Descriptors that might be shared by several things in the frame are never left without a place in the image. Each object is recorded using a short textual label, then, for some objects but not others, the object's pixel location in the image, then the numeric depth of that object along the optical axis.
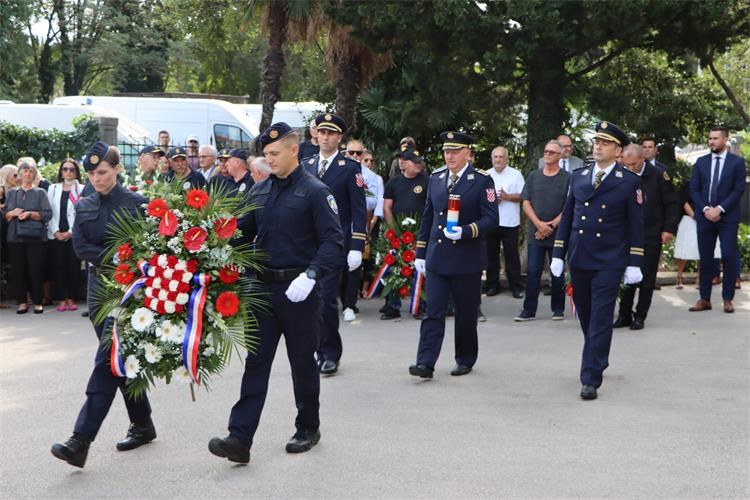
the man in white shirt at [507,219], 13.27
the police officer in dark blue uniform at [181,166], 12.31
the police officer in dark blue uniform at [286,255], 6.12
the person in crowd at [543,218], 11.73
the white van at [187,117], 25.55
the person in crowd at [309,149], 10.34
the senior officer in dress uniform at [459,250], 8.61
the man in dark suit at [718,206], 11.95
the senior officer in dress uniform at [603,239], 8.01
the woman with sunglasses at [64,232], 12.82
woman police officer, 6.38
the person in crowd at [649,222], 11.05
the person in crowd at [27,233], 12.70
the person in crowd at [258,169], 7.70
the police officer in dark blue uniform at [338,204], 8.77
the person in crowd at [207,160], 13.45
